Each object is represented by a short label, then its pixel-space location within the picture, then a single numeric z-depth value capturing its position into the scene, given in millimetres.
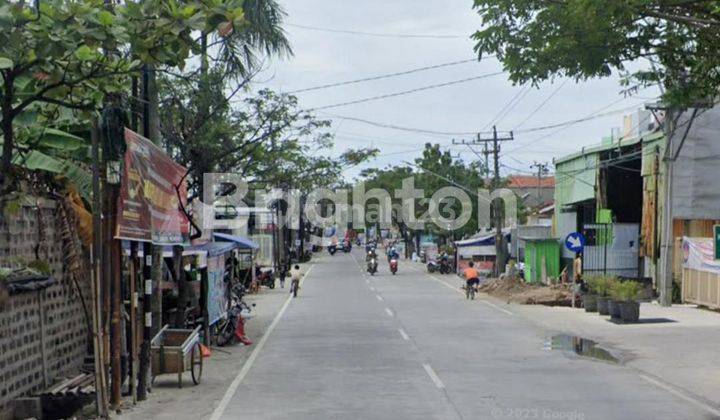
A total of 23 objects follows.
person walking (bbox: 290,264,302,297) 37969
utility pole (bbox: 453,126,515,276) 52594
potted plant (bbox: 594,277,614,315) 28391
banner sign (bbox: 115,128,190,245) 11625
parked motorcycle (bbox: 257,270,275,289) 47125
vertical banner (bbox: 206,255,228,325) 20641
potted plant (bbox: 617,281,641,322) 25781
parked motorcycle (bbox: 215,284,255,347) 20969
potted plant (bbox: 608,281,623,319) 26328
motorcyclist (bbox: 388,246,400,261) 61406
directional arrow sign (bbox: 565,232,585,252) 30250
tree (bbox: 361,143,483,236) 69375
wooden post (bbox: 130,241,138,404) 12961
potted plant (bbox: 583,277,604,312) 29812
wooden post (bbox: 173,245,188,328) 19062
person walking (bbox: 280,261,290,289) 48666
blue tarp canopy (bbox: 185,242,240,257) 20798
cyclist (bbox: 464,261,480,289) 37594
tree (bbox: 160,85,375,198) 22531
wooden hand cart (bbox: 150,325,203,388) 14430
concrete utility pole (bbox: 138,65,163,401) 13164
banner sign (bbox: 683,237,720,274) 28734
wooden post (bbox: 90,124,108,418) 11062
